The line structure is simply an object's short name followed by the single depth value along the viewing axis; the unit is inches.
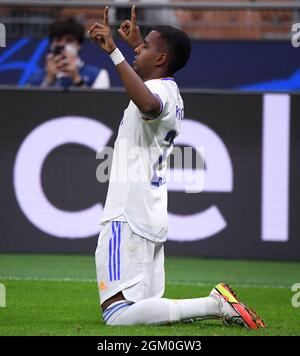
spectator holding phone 904.3
